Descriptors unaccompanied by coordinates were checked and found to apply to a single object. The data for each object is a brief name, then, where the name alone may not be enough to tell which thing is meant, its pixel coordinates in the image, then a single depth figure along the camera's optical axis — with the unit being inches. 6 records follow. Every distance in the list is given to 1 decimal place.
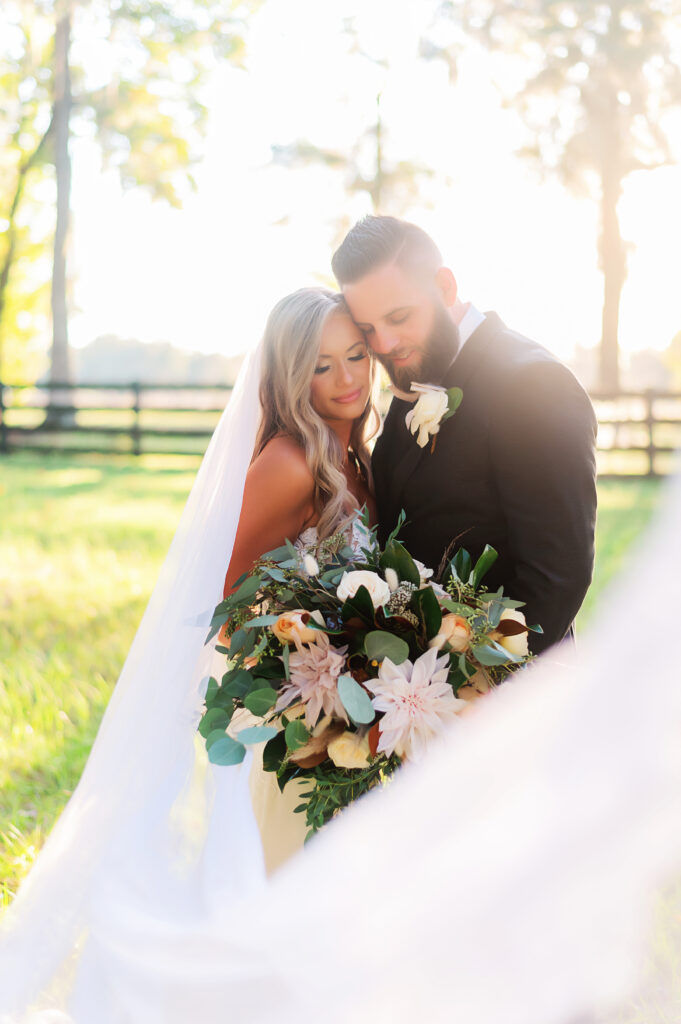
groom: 99.7
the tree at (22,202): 907.4
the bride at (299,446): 101.0
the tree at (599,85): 690.8
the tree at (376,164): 764.6
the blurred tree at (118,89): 777.6
